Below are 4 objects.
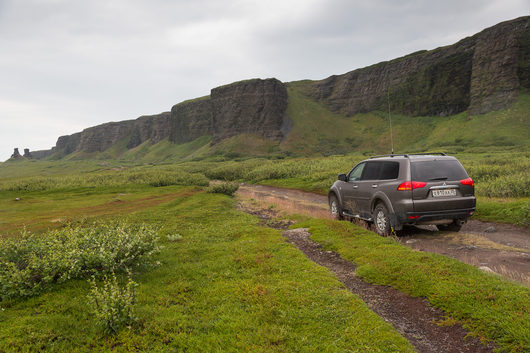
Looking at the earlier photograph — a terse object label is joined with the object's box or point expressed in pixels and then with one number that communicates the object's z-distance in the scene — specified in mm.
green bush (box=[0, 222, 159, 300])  5531
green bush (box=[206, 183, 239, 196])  26250
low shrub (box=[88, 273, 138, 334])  4414
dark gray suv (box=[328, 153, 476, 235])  8680
